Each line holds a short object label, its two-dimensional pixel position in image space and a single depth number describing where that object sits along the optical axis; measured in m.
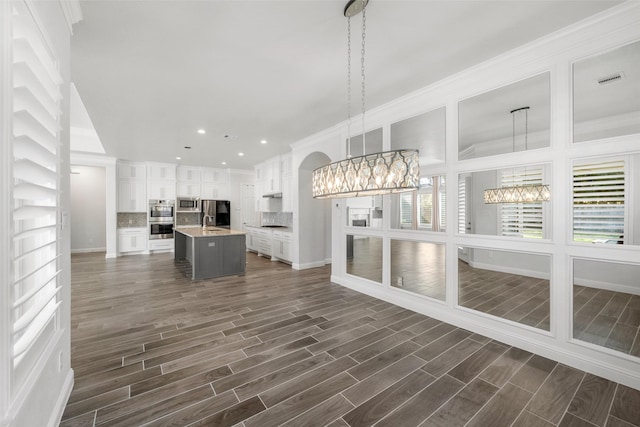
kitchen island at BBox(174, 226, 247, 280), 5.09
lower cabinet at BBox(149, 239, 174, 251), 8.16
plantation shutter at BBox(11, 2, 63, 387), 1.06
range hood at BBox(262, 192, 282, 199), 7.62
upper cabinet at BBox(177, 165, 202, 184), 8.80
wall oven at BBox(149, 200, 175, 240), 8.15
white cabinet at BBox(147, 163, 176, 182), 8.25
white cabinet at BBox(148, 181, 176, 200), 8.27
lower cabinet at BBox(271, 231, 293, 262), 6.47
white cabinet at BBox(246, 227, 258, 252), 8.01
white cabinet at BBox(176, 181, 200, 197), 8.77
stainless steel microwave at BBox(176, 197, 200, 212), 8.59
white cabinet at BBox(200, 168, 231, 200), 9.13
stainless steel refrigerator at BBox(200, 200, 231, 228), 8.81
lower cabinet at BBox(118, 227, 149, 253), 7.75
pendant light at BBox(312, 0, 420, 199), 1.81
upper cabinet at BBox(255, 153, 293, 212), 6.94
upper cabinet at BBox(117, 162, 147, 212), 7.88
